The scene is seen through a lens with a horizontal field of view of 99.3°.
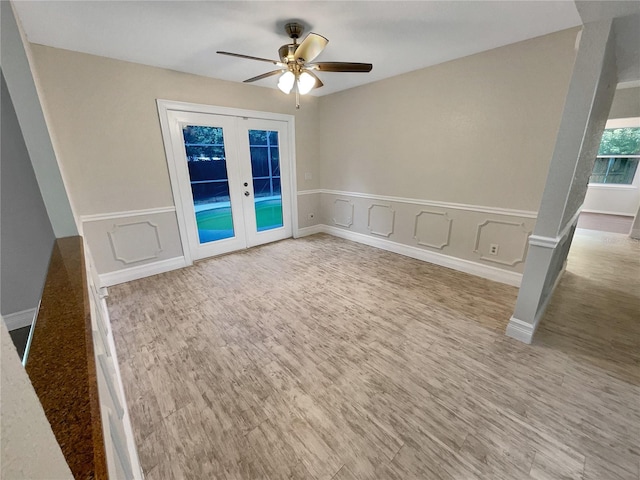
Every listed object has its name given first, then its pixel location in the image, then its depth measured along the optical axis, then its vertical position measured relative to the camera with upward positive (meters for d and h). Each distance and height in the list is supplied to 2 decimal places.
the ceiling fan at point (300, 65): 1.98 +0.75
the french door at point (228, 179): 3.38 -0.22
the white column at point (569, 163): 1.64 -0.03
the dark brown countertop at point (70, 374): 0.51 -0.51
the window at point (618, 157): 5.96 +0.00
